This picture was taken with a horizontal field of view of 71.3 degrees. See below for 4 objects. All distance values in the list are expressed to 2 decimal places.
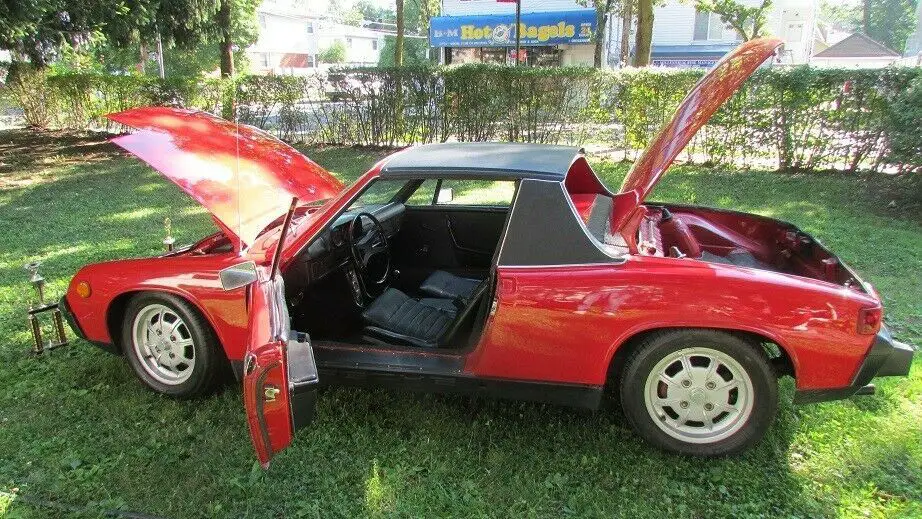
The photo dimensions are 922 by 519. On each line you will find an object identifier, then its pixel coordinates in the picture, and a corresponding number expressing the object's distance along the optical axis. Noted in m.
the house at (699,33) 33.41
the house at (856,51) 47.09
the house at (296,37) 62.53
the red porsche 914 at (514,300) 2.83
